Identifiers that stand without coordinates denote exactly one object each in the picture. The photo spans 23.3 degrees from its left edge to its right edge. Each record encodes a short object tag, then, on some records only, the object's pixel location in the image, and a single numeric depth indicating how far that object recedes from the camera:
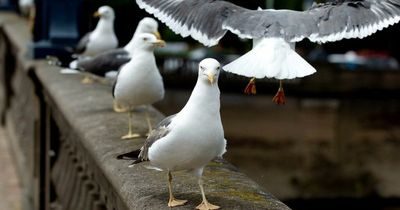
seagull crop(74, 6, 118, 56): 7.30
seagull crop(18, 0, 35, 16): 13.98
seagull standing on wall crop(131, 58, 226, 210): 3.31
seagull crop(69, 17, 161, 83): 5.95
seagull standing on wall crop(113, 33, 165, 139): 4.66
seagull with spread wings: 3.79
